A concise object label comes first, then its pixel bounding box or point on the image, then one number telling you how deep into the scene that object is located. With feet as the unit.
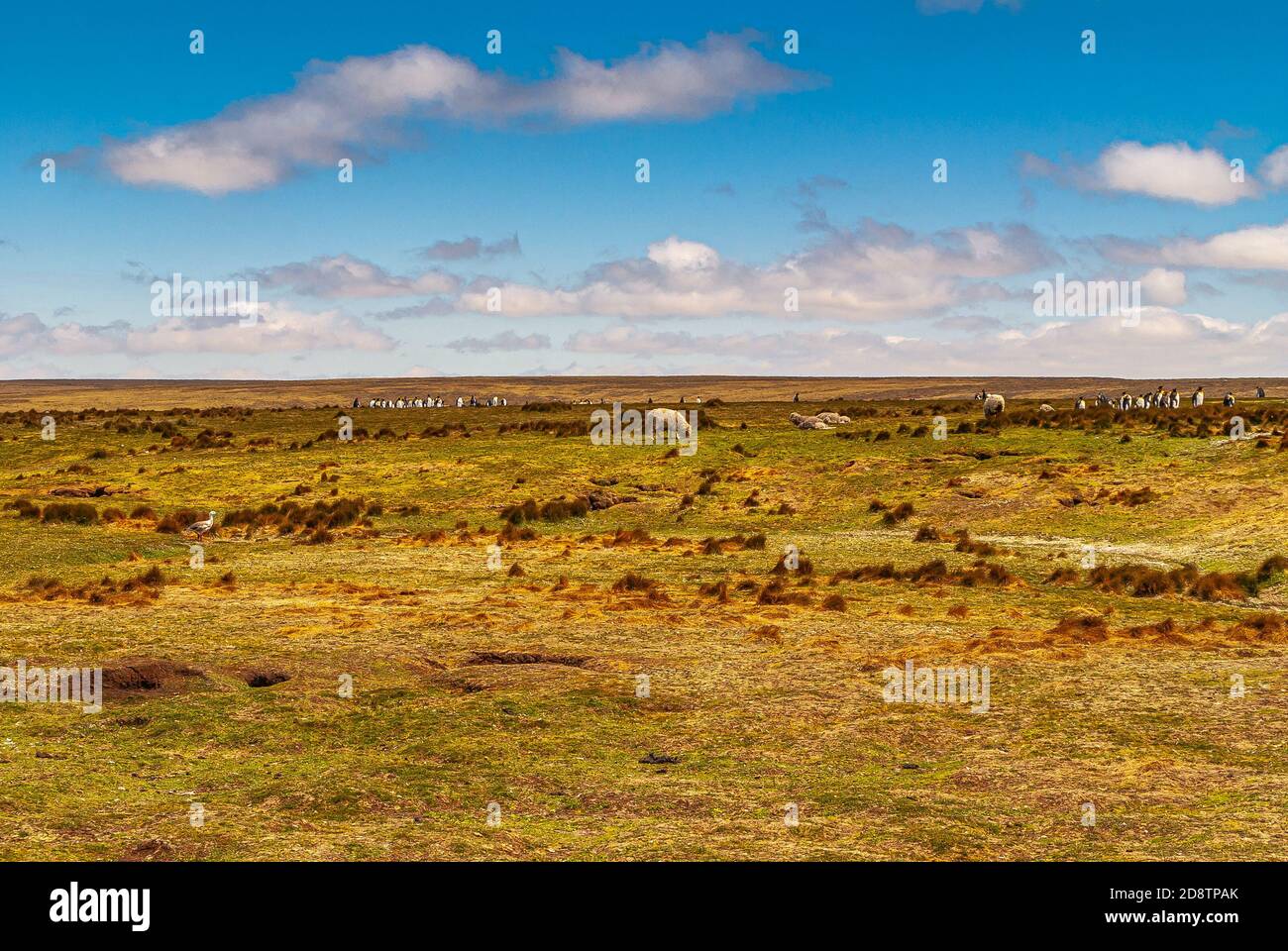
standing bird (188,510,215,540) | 132.74
